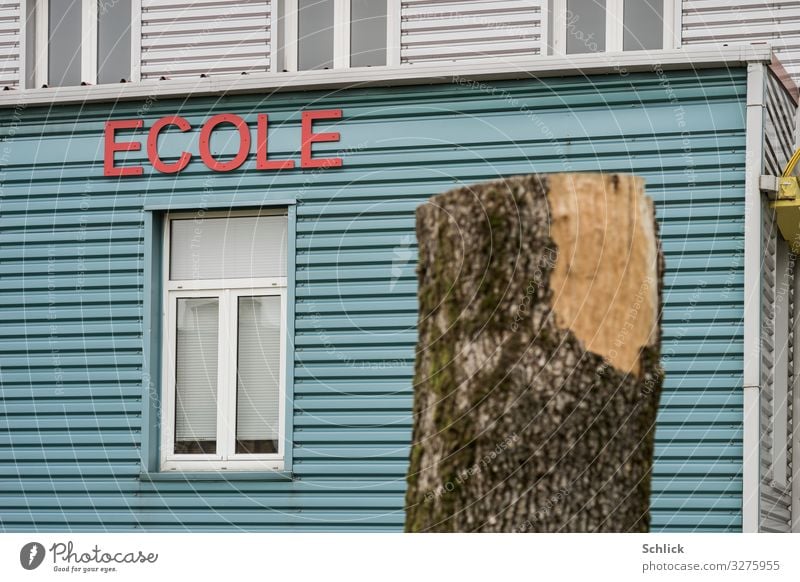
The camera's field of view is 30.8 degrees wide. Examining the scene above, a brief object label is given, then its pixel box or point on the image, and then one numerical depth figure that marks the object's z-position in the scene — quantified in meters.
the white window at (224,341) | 10.75
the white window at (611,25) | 12.01
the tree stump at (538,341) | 5.59
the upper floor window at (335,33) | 12.51
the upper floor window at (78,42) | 13.16
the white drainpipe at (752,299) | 9.62
